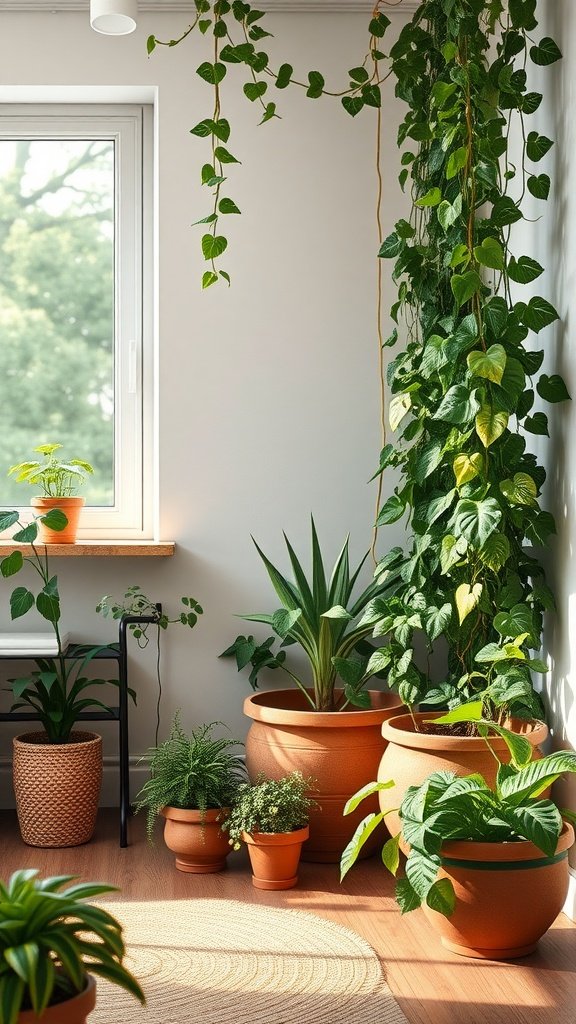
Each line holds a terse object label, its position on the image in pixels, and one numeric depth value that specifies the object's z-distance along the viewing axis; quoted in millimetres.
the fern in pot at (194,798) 2645
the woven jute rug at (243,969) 1870
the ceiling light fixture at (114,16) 2746
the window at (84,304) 3395
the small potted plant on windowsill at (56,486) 3113
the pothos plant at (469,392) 2324
